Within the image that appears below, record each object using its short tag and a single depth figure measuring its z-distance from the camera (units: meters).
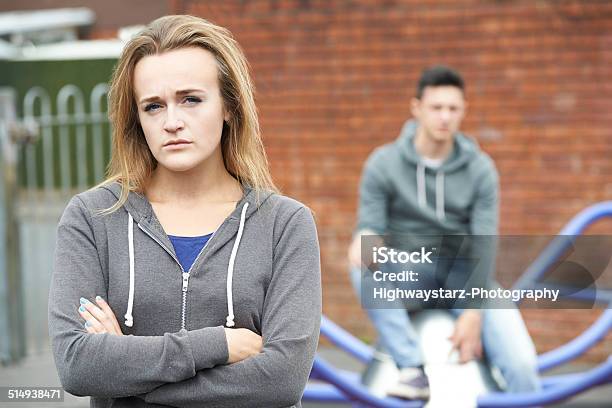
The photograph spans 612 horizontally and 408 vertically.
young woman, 4.03
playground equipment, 8.62
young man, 8.60
